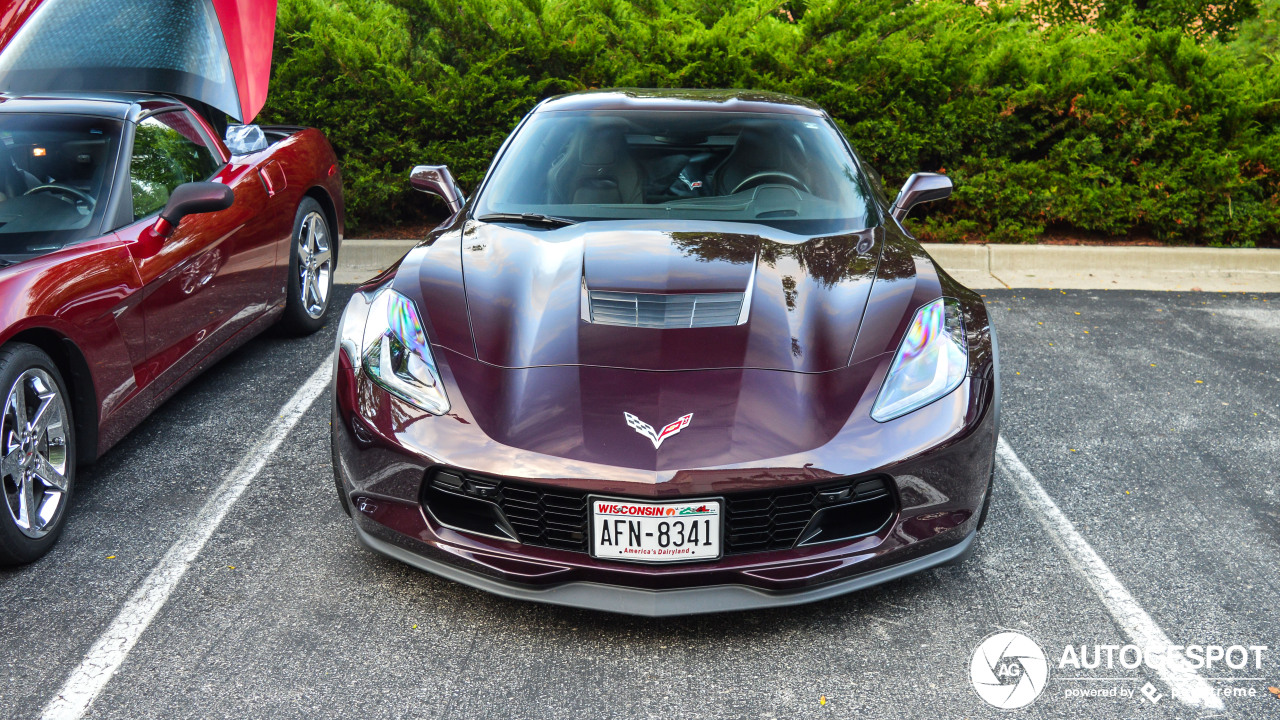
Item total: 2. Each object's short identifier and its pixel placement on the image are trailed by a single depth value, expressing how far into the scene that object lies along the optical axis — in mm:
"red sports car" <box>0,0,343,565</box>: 3096
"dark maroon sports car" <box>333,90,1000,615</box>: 2459
